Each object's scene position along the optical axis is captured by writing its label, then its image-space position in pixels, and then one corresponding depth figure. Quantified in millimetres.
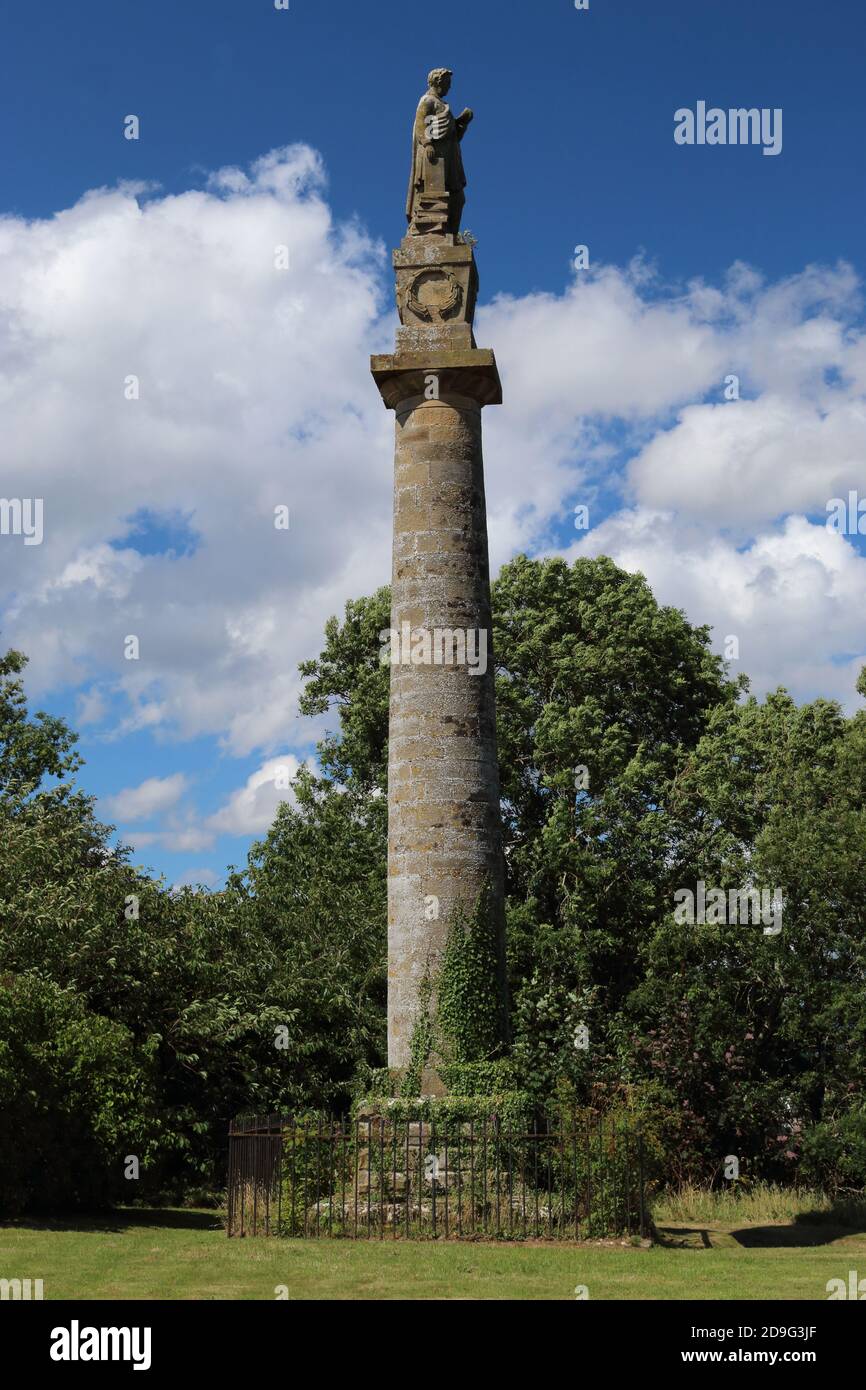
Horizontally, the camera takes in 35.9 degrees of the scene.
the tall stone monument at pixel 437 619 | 16344
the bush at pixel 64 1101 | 16859
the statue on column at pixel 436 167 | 18469
